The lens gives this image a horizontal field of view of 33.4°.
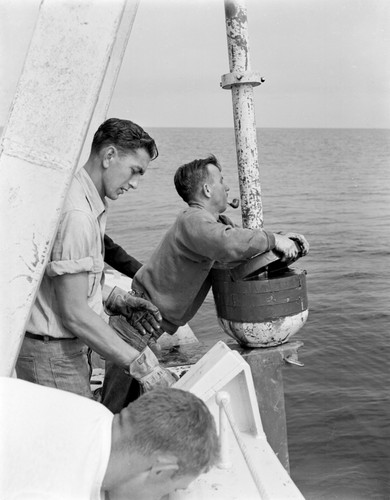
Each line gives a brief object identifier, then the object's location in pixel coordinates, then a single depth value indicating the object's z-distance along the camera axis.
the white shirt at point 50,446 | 1.77
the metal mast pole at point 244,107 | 3.78
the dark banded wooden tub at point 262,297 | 3.71
